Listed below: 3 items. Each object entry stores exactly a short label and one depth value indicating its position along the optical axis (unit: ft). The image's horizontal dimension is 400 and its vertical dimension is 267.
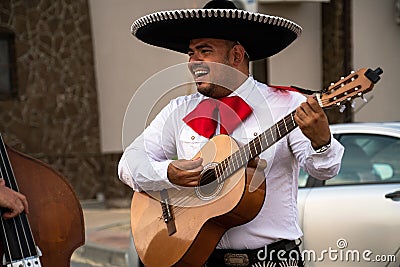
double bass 19.08
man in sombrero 17.62
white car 29.53
